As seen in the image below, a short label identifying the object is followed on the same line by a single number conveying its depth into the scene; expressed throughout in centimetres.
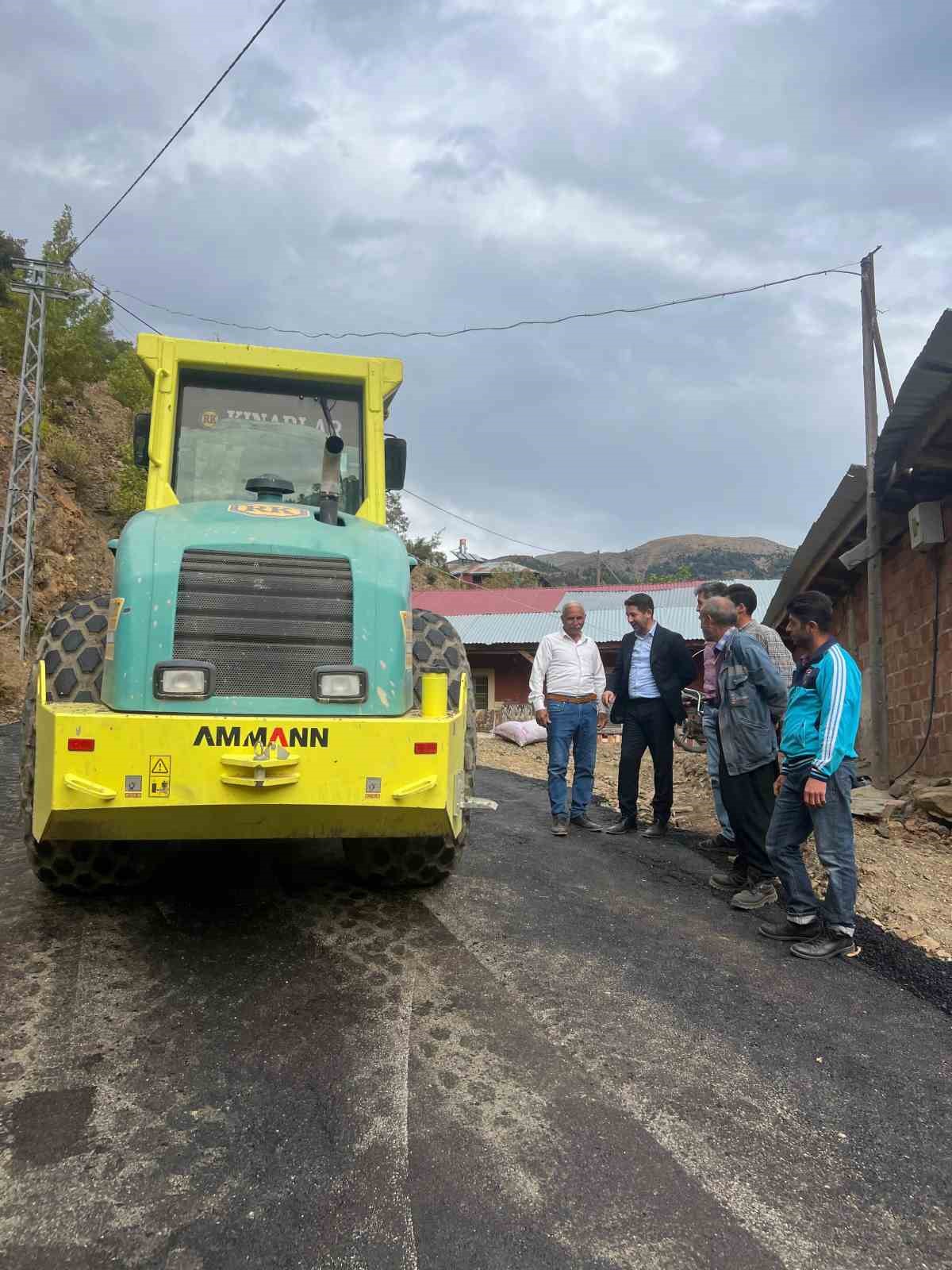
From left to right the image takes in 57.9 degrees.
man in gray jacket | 494
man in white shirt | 672
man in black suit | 650
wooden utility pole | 829
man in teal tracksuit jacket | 401
